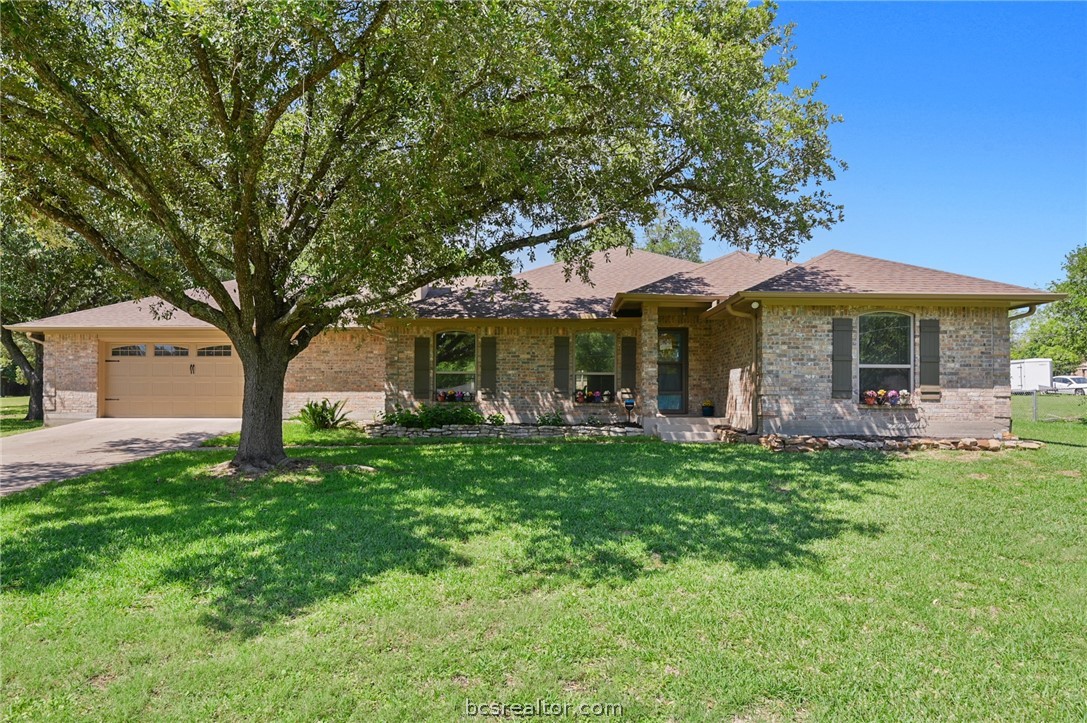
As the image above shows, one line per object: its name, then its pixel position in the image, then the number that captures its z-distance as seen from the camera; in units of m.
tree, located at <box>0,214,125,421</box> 17.30
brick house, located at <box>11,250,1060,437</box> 11.20
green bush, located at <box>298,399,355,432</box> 13.95
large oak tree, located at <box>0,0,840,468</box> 6.42
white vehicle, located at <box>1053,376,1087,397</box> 32.28
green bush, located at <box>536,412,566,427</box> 13.66
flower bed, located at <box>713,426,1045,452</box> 10.20
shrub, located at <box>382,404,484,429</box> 13.30
